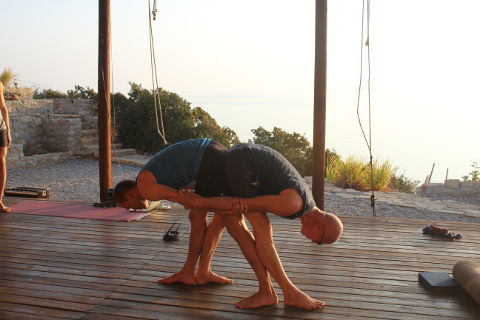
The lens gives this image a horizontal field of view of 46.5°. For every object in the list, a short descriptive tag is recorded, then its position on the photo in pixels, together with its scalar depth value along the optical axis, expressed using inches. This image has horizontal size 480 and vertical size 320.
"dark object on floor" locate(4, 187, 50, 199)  213.2
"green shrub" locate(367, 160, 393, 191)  302.2
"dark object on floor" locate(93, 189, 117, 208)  193.8
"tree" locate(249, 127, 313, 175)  366.8
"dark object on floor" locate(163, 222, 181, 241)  147.9
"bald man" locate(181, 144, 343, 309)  95.2
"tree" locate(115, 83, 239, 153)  383.9
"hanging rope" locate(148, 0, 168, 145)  172.6
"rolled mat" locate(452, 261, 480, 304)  100.7
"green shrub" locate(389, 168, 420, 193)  351.6
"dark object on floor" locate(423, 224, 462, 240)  152.7
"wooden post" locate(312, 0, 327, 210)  168.6
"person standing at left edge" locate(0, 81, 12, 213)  175.0
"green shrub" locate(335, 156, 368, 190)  293.1
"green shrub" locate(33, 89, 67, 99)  449.4
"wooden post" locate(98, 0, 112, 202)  189.9
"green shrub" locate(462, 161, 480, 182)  338.3
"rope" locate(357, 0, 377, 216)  169.9
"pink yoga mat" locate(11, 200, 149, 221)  178.6
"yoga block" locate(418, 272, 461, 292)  109.3
